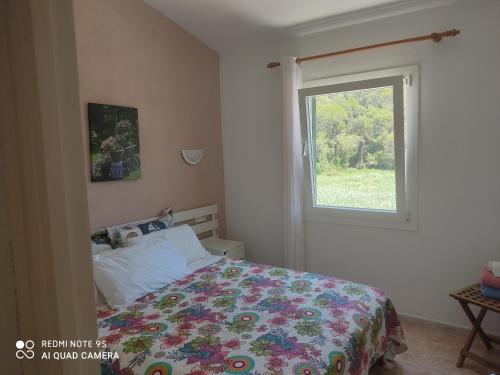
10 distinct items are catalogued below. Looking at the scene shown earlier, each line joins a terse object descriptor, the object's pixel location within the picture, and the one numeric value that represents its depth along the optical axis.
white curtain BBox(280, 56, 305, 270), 3.14
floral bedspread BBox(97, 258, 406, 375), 1.56
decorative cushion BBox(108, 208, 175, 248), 2.59
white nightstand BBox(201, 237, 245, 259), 3.31
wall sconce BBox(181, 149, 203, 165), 3.33
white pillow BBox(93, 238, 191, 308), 2.14
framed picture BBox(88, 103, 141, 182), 2.57
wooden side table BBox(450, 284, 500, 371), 2.16
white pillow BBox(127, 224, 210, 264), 2.72
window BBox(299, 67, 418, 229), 2.72
